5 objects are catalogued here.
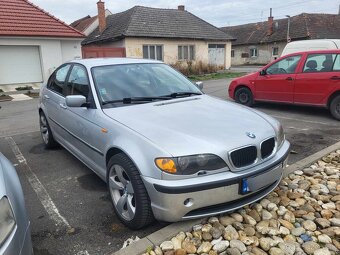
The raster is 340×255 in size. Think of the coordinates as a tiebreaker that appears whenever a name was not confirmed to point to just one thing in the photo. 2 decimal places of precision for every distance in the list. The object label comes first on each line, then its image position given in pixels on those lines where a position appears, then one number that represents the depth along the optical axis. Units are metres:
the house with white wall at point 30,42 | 15.07
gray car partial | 1.79
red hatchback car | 7.36
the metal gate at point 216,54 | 26.50
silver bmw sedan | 2.62
